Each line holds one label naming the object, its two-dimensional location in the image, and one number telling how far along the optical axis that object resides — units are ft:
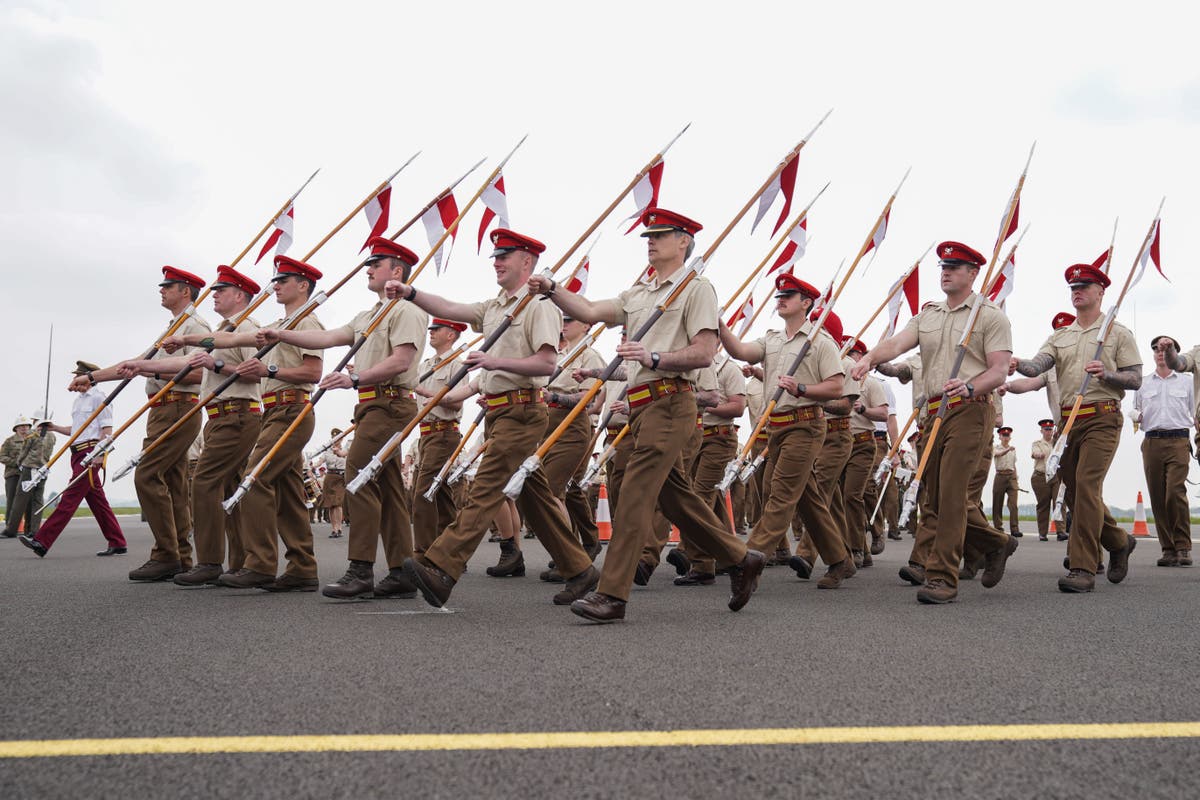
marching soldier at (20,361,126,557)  30.58
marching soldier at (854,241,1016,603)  19.88
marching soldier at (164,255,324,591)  21.20
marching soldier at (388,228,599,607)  17.49
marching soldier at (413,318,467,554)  25.38
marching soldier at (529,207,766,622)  16.71
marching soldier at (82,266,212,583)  23.88
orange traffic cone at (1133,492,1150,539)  51.95
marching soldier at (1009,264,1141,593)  21.89
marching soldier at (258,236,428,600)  20.30
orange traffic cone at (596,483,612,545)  45.06
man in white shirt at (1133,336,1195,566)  30.17
